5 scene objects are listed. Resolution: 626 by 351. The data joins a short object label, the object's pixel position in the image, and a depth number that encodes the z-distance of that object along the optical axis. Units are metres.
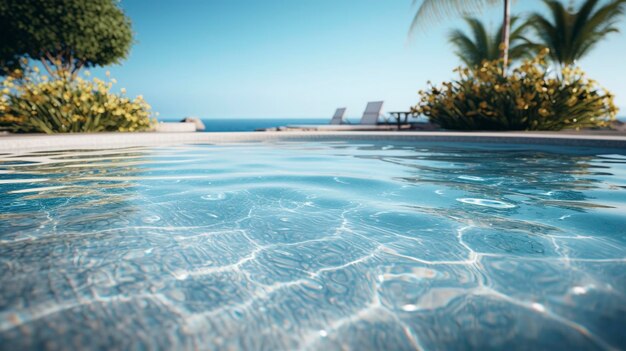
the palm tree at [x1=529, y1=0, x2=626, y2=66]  11.83
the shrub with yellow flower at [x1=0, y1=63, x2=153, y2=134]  7.03
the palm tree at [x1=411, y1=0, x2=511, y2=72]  10.01
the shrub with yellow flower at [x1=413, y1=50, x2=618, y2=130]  7.68
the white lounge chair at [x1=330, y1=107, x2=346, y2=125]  16.44
